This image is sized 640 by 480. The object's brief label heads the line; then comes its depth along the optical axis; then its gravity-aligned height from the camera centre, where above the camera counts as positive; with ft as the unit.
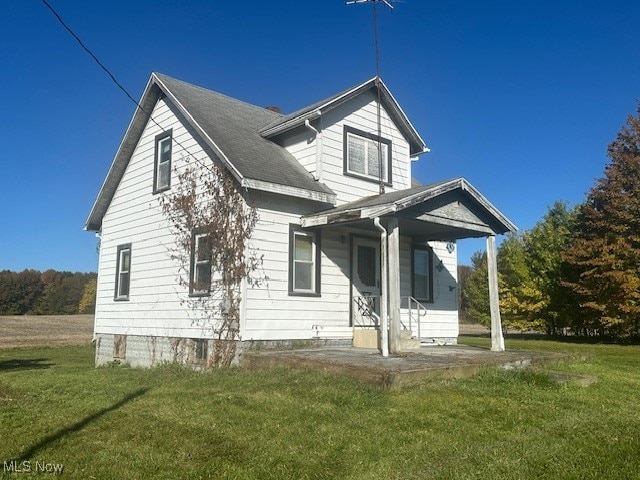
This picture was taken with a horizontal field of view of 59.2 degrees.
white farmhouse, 37.99 +7.04
